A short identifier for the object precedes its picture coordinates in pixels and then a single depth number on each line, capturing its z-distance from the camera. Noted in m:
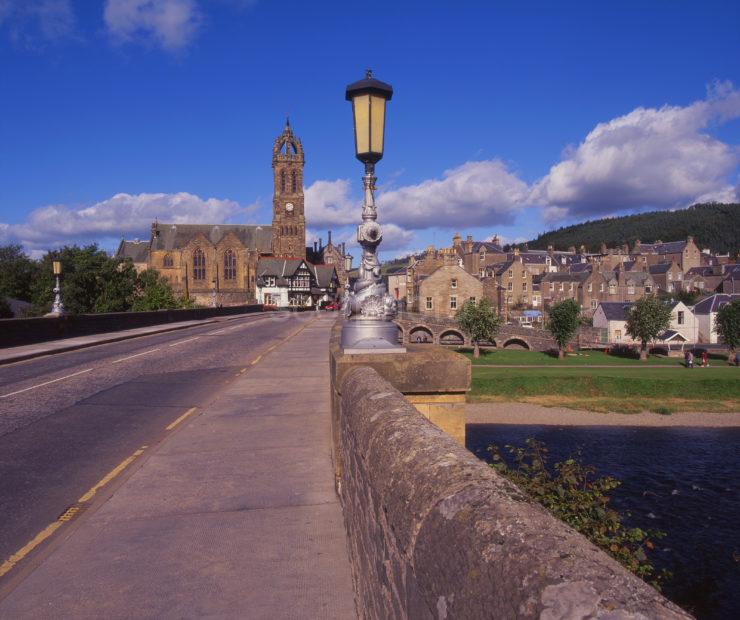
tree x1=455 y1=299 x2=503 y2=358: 61.47
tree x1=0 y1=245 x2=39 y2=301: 78.69
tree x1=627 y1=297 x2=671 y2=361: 59.16
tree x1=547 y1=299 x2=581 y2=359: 59.29
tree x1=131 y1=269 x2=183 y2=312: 65.31
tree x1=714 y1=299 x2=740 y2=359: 57.28
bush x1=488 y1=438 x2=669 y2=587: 8.30
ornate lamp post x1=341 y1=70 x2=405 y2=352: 6.36
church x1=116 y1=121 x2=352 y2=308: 101.88
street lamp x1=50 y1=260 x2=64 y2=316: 26.48
